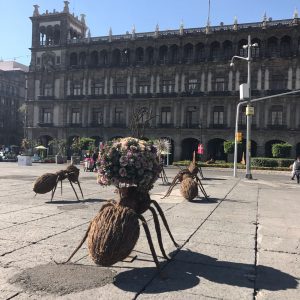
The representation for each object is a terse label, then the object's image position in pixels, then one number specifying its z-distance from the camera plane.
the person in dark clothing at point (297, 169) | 25.01
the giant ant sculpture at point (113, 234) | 4.91
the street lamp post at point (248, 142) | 27.56
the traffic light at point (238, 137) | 29.48
